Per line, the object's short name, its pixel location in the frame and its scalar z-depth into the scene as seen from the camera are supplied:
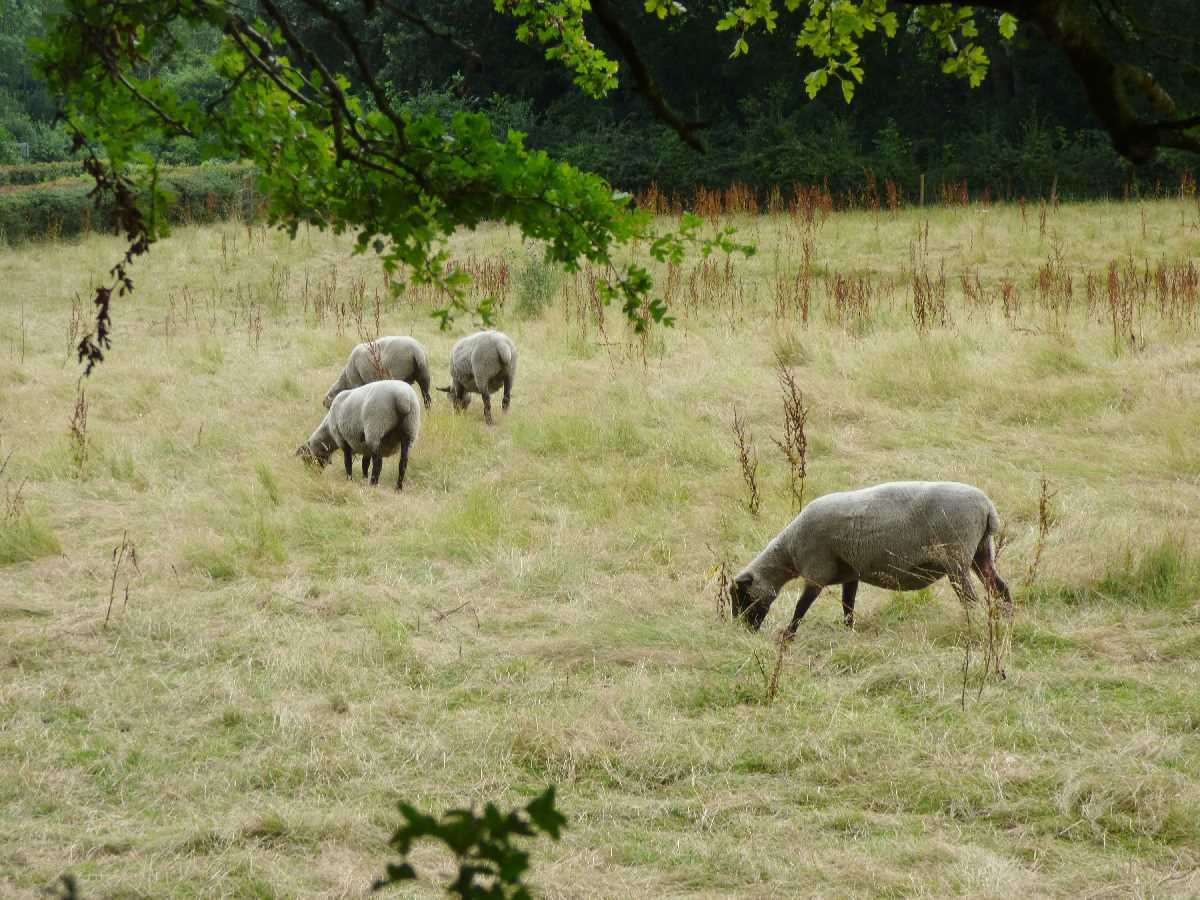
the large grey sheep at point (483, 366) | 22.02
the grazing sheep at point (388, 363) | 22.42
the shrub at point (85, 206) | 48.97
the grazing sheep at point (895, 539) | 11.41
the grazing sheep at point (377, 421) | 18.16
